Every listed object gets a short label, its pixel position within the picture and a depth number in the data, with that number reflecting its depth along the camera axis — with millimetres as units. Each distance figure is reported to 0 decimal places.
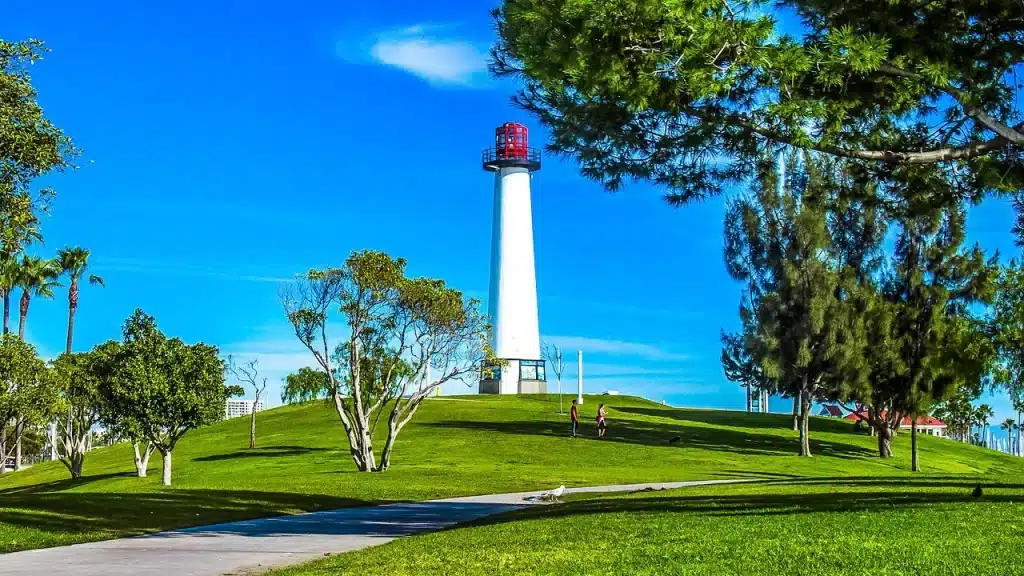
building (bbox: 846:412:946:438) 126338
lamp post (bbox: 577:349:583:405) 78175
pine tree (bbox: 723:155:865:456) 52312
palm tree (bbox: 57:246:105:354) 65688
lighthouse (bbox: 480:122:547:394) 83875
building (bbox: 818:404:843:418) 123925
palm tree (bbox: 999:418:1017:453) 106950
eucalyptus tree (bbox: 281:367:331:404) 68238
